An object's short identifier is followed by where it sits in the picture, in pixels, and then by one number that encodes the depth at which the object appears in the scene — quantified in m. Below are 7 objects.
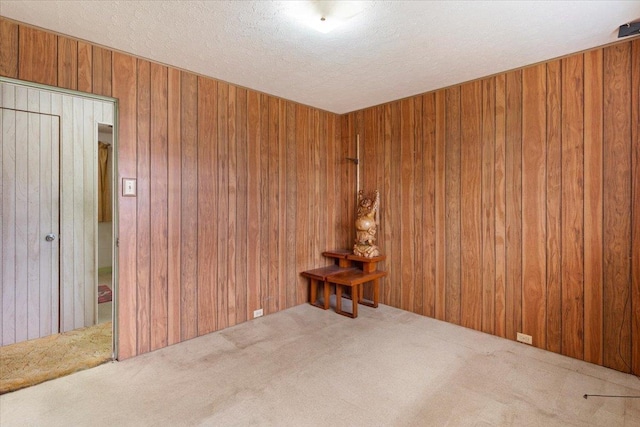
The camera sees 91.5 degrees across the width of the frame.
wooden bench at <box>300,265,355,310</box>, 3.61
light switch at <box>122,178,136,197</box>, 2.47
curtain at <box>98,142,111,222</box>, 3.23
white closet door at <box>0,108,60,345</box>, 2.75
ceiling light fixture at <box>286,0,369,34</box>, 1.83
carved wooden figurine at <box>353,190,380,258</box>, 3.65
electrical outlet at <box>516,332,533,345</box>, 2.70
